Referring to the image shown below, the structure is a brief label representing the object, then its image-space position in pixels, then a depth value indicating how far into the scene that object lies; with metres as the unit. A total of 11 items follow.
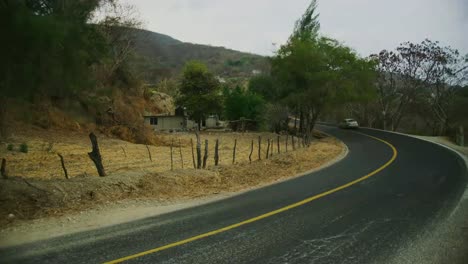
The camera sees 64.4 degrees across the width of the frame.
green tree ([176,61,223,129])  49.66
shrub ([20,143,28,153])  21.84
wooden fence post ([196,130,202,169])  15.05
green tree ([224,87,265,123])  49.38
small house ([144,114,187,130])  49.62
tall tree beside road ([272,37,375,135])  36.91
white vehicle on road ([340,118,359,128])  51.69
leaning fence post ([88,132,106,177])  11.77
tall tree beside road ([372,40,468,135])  46.22
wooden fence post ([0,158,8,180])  9.81
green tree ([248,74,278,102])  46.35
